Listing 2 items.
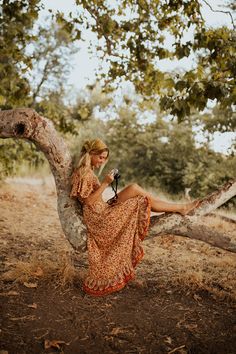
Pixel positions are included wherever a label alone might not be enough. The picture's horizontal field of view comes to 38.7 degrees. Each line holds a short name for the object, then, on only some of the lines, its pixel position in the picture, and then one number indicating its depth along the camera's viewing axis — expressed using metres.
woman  3.99
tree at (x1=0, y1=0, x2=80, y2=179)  6.45
